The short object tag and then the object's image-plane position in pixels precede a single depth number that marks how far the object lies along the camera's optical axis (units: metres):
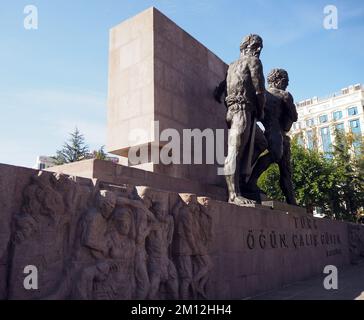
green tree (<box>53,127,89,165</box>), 30.17
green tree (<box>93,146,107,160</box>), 27.01
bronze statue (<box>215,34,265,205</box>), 7.11
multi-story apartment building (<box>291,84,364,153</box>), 51.31
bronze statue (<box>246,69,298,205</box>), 8.57
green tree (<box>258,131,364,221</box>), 19.44
